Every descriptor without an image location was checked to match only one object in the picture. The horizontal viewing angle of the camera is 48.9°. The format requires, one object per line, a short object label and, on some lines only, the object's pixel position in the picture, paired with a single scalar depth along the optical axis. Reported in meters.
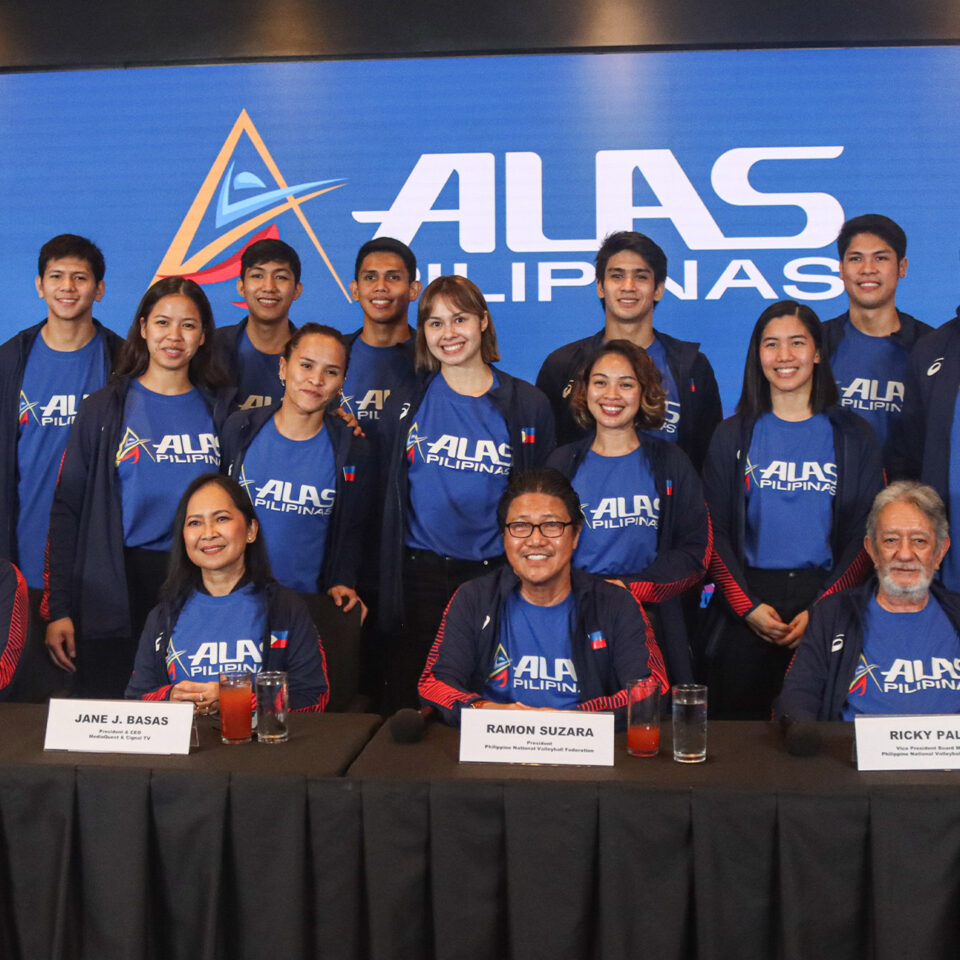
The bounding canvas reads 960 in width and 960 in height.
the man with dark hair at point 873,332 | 3.30
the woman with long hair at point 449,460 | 2.98
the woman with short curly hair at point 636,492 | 2.76
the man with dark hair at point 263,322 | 3.49
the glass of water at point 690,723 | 1.81
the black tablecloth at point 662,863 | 1.64
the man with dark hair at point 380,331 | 3.48
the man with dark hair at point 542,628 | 2.26
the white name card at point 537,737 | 1.81
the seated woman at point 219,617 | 2.36
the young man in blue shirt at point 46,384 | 3.33
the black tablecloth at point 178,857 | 1.74
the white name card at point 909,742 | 1.76
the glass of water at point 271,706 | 1.95
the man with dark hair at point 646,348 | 3.29
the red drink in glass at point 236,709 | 1.96
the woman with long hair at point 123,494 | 2.94
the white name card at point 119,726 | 1.88
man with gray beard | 2.24
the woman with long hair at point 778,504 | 2.88
